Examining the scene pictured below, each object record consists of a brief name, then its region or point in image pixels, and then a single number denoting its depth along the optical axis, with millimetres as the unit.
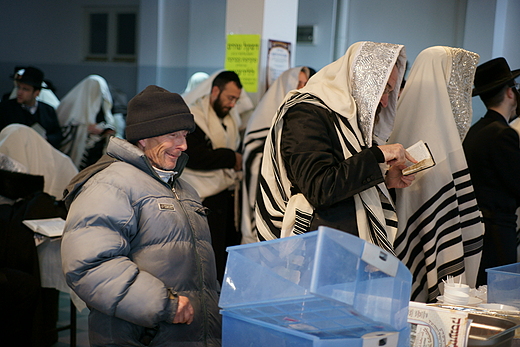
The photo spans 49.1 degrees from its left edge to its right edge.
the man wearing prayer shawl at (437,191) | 2443
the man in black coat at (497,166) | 2885
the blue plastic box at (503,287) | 1946
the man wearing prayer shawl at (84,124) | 6176
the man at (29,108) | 5285
